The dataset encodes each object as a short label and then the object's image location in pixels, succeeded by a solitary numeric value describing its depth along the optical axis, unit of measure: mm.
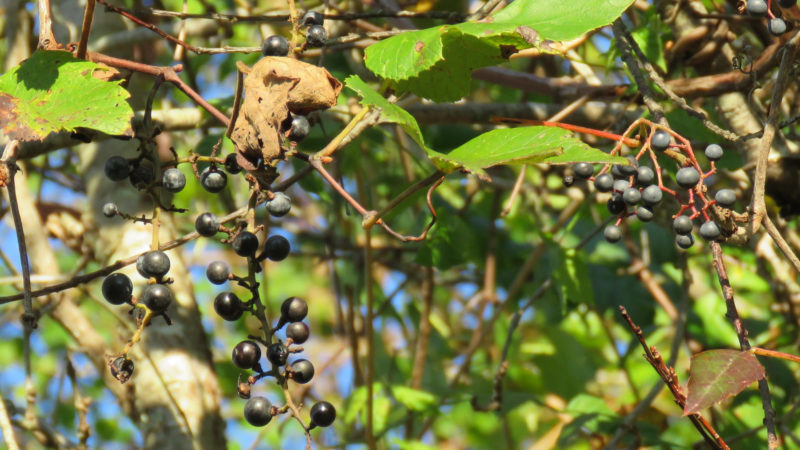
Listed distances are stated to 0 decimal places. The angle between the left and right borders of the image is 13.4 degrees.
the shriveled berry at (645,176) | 1176
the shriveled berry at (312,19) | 1177
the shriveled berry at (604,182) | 1196
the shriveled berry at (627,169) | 1180
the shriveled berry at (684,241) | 1179
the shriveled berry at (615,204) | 1192
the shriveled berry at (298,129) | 1135
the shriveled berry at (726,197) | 1161
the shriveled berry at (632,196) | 1179
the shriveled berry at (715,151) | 1192
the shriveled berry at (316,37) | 1168
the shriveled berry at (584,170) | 1207
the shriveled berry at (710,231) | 1153
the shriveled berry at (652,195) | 1172
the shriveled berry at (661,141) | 1166
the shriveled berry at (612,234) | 1232
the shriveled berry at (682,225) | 1173
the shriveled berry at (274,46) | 1161
